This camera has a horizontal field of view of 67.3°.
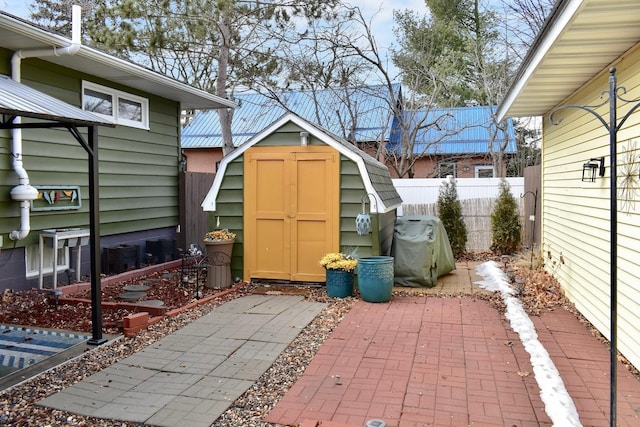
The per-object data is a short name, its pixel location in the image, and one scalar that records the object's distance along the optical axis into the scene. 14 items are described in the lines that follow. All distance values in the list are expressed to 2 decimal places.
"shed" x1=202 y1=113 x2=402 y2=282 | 6.98
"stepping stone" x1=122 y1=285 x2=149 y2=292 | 6.35
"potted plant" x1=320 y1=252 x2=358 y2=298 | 6.52
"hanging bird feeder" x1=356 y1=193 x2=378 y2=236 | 6.70
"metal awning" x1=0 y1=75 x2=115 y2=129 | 3.50
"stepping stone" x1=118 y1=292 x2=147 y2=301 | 6.08
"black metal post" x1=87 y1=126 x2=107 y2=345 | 4.45
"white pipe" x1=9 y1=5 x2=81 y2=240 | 5.59
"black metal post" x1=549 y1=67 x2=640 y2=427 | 2.71
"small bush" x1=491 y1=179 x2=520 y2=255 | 10.43
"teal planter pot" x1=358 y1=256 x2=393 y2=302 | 6.23
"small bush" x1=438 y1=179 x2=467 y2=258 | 10.54
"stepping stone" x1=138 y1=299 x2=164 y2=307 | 5.64
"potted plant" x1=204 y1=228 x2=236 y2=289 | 7.03
